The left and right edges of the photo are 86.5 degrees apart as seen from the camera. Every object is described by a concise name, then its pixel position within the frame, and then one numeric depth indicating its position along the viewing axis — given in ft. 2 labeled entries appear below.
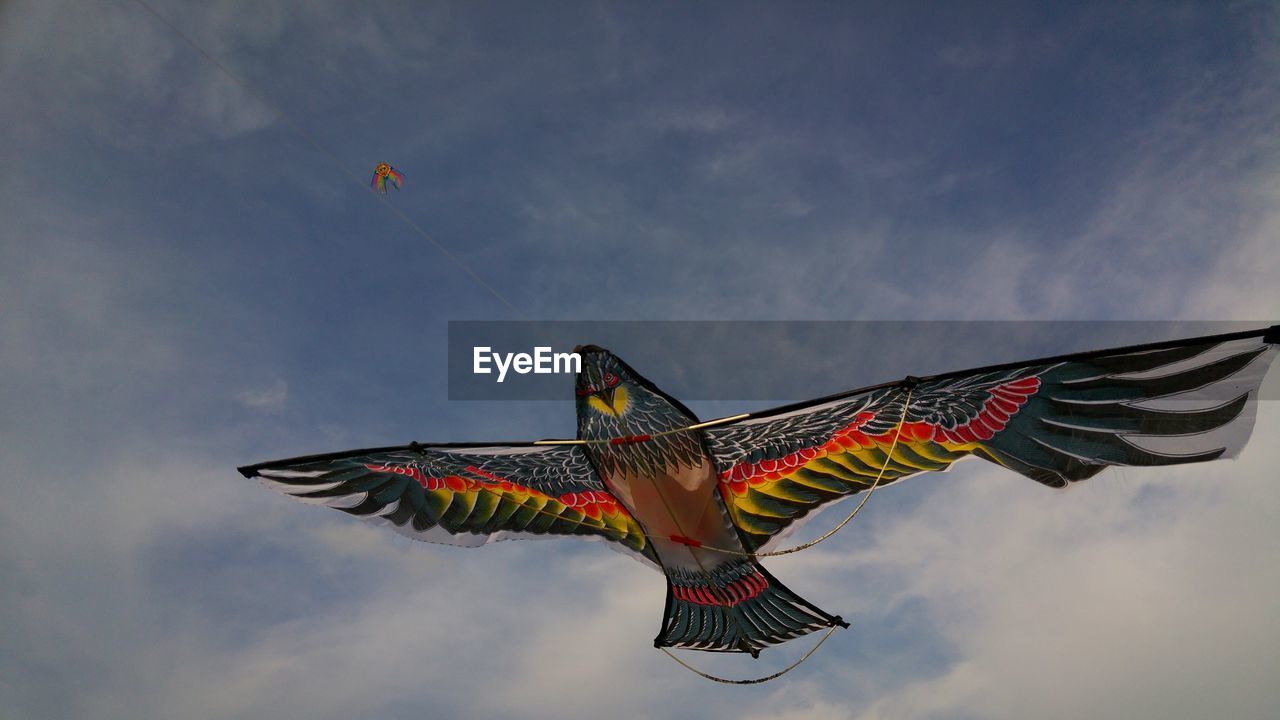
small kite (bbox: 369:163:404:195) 25.52
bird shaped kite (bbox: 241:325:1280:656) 19.02
